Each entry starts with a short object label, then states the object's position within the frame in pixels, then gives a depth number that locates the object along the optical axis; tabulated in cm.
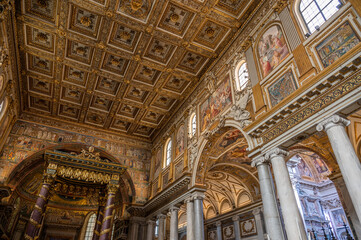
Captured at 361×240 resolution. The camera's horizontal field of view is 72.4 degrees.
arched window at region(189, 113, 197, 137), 1475
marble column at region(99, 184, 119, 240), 1348
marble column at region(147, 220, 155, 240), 1657
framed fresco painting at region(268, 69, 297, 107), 808
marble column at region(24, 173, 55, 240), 1190
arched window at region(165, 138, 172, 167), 1752
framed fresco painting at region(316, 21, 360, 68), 659
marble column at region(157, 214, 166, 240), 1478
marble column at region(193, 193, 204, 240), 1142
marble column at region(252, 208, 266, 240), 1446
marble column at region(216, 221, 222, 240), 1788
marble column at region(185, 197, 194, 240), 1158
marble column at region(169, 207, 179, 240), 1333
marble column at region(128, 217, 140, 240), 1735
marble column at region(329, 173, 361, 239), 880
